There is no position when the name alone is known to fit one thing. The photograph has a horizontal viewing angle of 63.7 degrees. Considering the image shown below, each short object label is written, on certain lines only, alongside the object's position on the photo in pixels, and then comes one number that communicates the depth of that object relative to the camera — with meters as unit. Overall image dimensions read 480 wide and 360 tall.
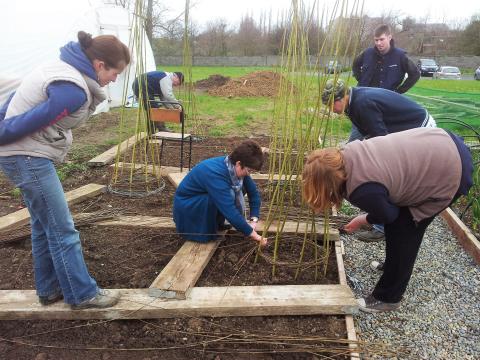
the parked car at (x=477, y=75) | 22.58
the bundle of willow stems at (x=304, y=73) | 2.11
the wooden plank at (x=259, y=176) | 4.49
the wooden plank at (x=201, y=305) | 2.08
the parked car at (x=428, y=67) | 25.31
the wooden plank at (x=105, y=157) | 4.94
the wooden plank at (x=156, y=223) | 2.96
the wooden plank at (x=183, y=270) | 2.19
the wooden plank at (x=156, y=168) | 4.56
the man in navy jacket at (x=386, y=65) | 3.70
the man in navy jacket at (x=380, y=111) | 2.73
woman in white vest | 1.67
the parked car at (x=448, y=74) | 23.64
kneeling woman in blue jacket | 2.47
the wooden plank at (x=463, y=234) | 2.98
